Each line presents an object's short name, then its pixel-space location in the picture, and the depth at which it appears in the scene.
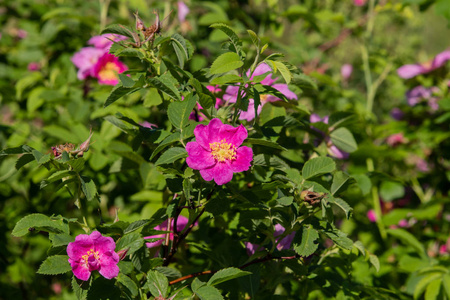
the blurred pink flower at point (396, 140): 4.90
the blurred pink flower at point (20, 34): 5.75
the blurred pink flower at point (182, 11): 4.32
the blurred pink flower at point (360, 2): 6.01
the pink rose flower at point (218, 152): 1.74
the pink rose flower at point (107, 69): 3.27
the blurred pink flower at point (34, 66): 4.99
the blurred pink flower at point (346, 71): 6.65
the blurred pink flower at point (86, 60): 3.28
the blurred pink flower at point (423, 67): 4.30
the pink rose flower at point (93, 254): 1.69
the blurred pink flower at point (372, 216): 4.52
